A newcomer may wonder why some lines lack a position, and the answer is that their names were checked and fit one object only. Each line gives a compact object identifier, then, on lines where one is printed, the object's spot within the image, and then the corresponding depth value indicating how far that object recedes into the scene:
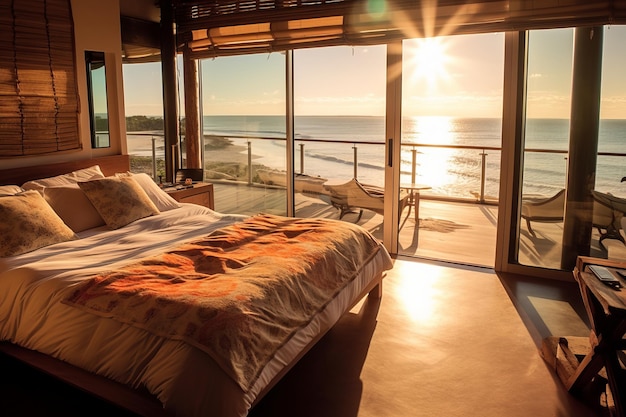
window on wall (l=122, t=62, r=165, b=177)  5.22
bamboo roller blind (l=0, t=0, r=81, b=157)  3.67
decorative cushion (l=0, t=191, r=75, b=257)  2.98
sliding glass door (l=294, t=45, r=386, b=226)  5.31
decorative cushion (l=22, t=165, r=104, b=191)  3.70
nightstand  4.69
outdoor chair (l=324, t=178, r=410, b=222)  5.25
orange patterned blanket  2.05
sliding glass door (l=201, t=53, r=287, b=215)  5.57
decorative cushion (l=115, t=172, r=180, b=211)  4.15
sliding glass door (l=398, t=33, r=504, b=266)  4.75
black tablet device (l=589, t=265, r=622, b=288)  2.50
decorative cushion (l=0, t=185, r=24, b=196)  3.45
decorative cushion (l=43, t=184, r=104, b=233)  3.52
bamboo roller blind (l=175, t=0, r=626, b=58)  3.84
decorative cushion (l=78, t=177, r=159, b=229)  3.66
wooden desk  2.27
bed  1.99
